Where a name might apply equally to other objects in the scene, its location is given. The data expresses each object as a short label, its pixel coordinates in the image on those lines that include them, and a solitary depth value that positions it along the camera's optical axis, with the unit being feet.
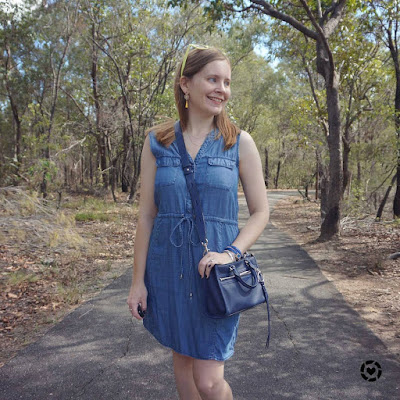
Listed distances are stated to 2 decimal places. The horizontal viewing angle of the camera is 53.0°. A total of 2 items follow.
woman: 5.82
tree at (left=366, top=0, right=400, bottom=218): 32.78
